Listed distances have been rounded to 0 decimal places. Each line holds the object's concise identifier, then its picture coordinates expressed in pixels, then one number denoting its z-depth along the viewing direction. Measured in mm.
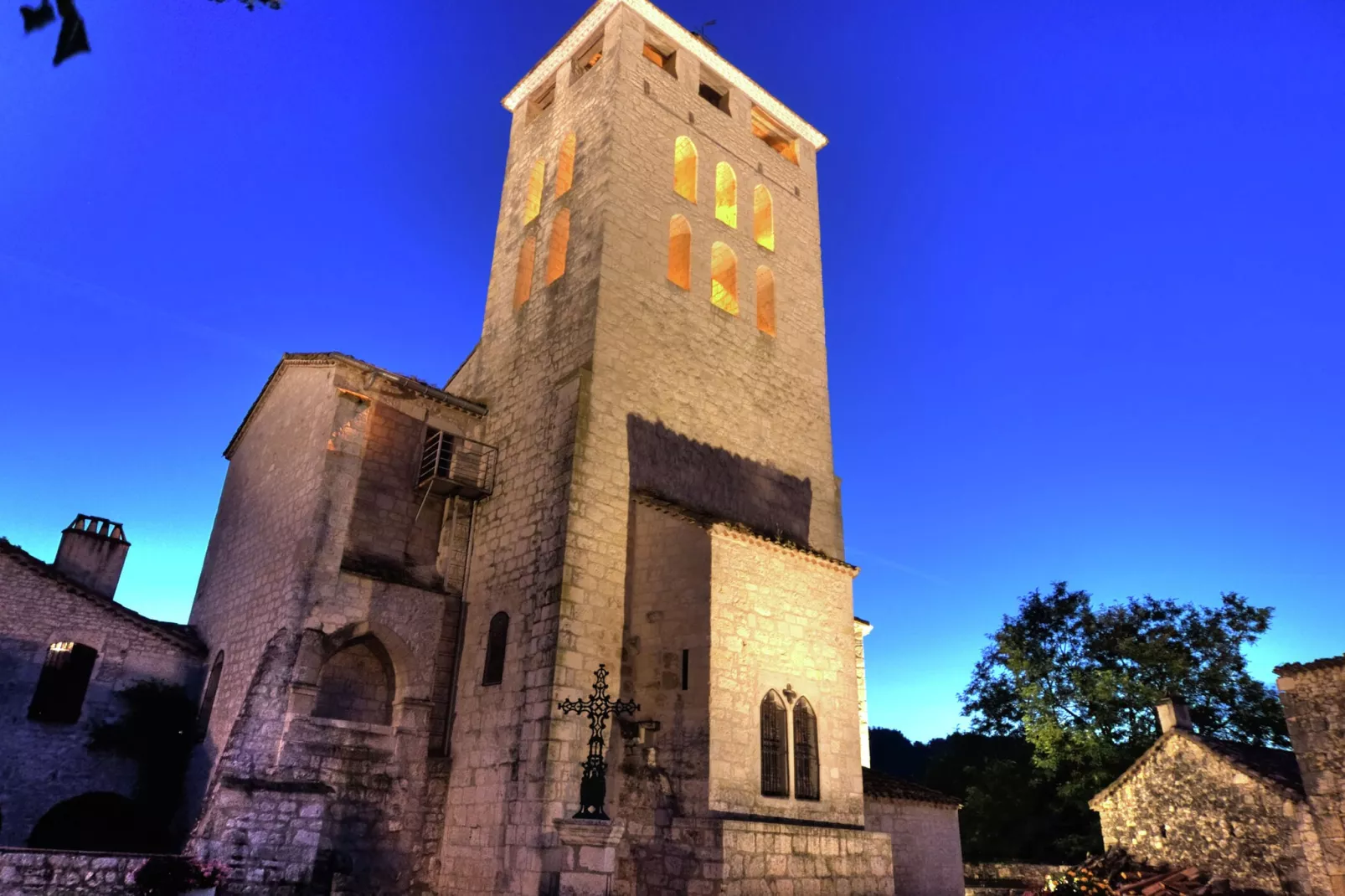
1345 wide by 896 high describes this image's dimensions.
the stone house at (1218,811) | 15570
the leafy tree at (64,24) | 2797
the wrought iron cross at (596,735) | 10805
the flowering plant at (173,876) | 10430
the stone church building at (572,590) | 12344
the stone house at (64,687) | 14633
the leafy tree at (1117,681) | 23188
